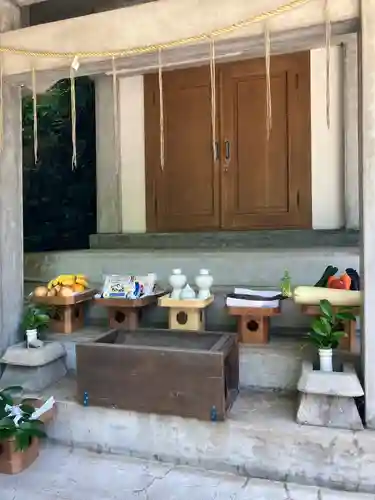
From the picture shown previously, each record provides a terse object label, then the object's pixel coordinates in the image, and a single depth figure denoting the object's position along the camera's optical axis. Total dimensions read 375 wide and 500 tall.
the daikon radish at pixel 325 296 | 1.75
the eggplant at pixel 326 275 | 1.97
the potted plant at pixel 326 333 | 1.65
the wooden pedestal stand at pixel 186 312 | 1.99
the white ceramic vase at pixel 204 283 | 2.03
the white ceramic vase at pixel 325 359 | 1.64
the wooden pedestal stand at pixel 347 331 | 1.84
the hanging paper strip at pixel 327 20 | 1.59
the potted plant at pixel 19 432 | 1.58
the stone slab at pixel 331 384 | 1.51
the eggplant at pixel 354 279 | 1.88
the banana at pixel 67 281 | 2.28
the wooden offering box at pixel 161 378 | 1.60
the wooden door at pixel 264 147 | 3.29
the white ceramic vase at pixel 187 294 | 2.01
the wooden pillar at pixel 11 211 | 2.13
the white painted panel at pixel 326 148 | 3.19
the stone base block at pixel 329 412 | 1.51
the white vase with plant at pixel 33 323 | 2.09
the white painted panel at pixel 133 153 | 3.70
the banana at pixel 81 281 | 2.33
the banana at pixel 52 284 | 2.28
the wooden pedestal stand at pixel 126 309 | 2.11
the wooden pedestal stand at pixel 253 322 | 1.92
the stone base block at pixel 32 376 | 1.96
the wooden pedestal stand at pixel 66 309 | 2.21
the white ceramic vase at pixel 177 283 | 2.05
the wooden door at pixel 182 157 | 3.53
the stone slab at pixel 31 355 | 1.96
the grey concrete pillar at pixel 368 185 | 1.52
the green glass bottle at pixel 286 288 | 2.00
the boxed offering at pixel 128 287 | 2.12
